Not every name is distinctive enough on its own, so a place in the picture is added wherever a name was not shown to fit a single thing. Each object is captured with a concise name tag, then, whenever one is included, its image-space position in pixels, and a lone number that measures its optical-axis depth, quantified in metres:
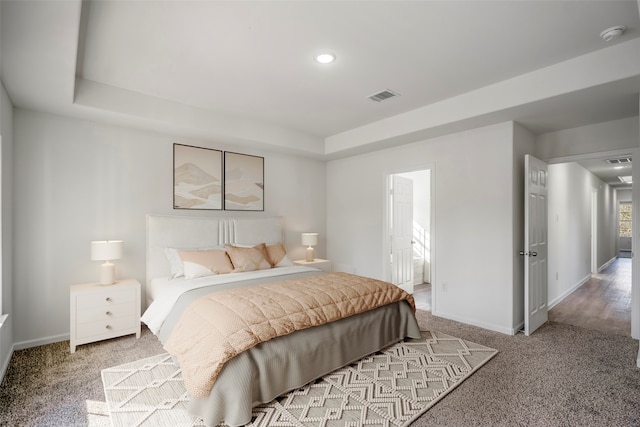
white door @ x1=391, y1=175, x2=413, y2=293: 5.08
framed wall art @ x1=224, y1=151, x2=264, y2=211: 4.52
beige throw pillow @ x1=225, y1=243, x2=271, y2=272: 3.86
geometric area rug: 2.04
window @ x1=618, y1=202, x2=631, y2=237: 11.31
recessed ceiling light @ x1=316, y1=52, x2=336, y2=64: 2.62
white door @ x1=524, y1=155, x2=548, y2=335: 3.52
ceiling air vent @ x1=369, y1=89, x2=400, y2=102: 3.37
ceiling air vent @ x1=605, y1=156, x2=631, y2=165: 5.09
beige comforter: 2.03
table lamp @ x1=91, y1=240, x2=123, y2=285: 3.22
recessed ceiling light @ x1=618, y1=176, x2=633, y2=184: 7.51
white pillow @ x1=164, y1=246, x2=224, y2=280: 3.65
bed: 2.01
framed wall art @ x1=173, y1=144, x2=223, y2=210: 4.09
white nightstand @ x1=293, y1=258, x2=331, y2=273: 4.95
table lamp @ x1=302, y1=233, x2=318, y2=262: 5.12
